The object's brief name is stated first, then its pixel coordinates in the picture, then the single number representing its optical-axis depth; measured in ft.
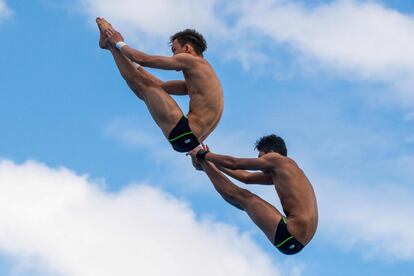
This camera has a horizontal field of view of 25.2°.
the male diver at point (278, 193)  49.39
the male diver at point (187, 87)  49.65
